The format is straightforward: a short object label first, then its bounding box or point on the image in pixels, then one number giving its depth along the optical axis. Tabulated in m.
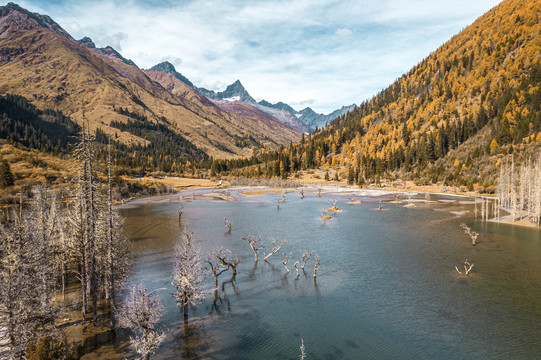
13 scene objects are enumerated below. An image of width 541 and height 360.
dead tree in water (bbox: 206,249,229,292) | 45.24
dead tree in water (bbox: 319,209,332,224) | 82.29
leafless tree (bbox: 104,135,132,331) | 26.59
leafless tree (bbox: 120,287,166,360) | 23.23
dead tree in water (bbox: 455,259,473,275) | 40.97
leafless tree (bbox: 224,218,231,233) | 69.78
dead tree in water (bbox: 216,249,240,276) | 47.80
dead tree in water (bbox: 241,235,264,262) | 49.69
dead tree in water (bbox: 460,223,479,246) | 53.67
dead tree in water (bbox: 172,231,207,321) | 30.19
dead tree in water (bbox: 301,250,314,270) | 43.98
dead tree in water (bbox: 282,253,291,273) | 43.89
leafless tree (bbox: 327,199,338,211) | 97.36
